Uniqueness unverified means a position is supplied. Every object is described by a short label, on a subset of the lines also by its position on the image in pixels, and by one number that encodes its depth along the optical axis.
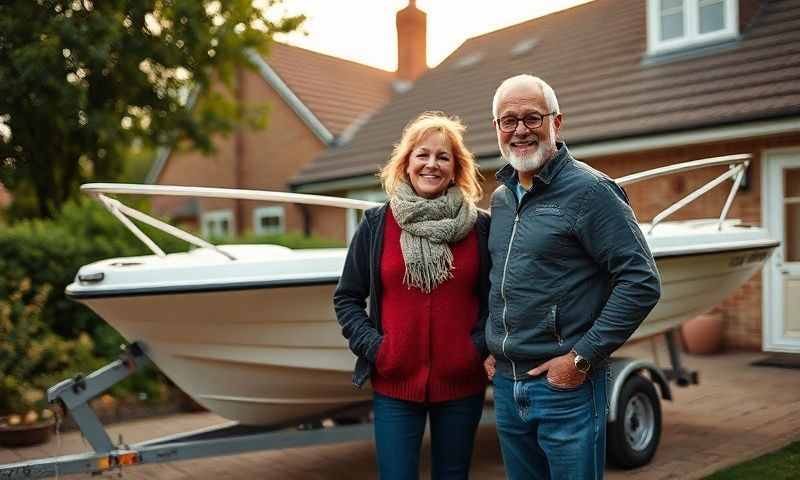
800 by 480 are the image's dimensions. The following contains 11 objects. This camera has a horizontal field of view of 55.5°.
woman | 2.76
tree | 7.89
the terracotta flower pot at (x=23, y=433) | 5.50
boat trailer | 3.66
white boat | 3.70
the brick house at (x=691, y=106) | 7.87
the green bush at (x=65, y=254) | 6.48
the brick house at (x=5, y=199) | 10.78
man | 2.32
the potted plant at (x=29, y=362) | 5.61
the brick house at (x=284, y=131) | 15.02
